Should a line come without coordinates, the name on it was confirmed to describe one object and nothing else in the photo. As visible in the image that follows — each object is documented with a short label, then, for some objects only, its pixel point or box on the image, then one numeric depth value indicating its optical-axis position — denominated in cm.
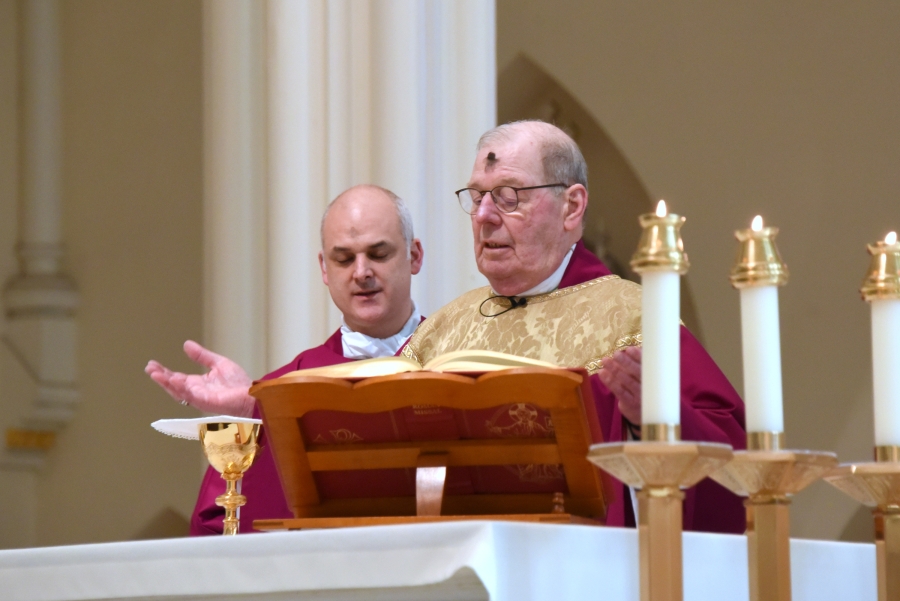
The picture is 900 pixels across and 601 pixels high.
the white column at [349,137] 1281
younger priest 1005
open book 581
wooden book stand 551
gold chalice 741
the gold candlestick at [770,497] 459
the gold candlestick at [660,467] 430
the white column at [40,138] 2100
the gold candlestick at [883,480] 504
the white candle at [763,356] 461
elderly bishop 873
